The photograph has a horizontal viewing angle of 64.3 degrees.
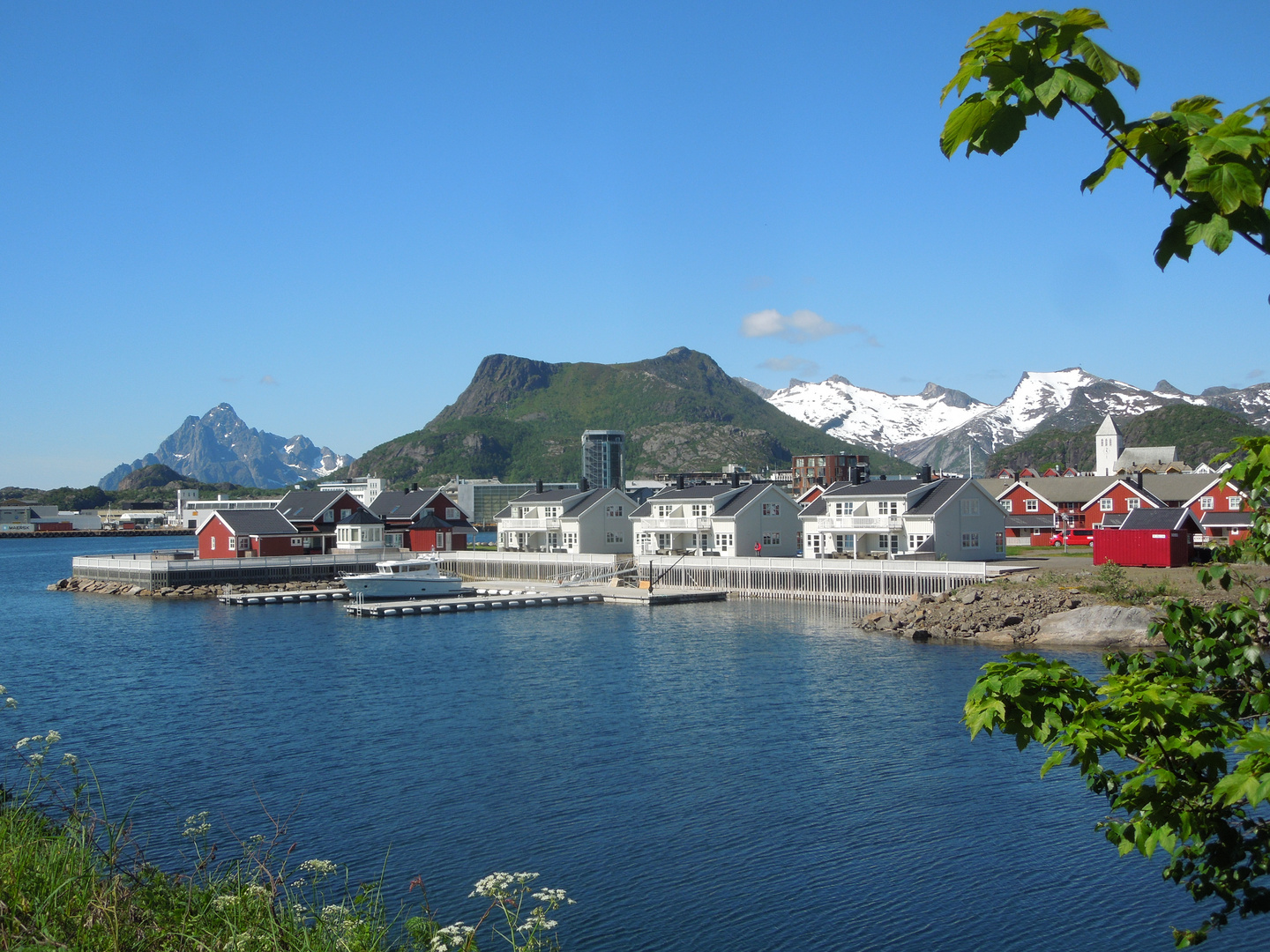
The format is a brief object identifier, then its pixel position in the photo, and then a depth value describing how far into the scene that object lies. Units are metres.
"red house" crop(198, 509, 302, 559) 82.44
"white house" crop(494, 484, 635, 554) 84.38
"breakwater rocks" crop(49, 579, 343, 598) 74.75
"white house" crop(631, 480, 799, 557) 74.56
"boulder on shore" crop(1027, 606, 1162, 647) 43.62
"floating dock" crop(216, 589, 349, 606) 69.06
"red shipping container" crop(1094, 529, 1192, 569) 57.47
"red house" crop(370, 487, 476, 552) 92.81
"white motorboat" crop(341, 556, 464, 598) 69.25
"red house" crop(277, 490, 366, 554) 86.75
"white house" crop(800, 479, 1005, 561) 65.50
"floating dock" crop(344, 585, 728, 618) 63.16
